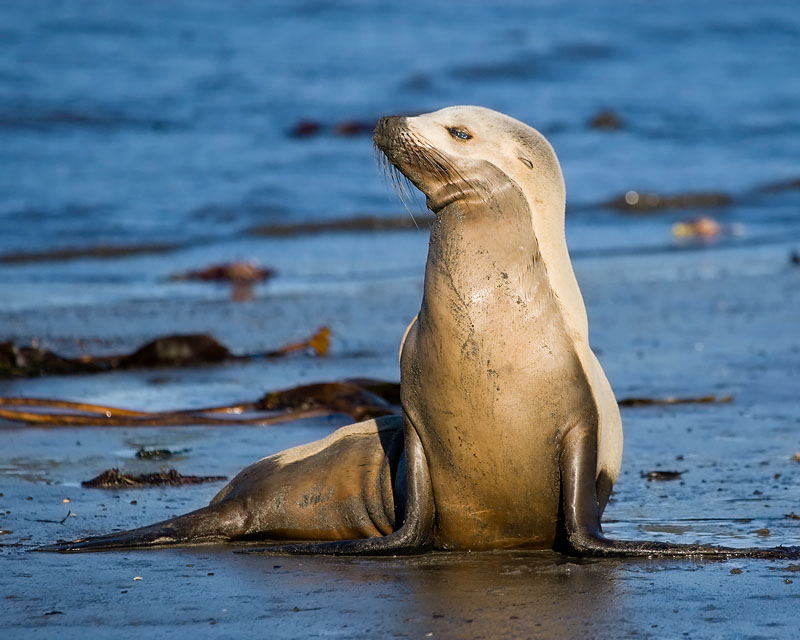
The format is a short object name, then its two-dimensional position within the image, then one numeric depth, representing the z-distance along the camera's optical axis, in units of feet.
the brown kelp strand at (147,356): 53.67
